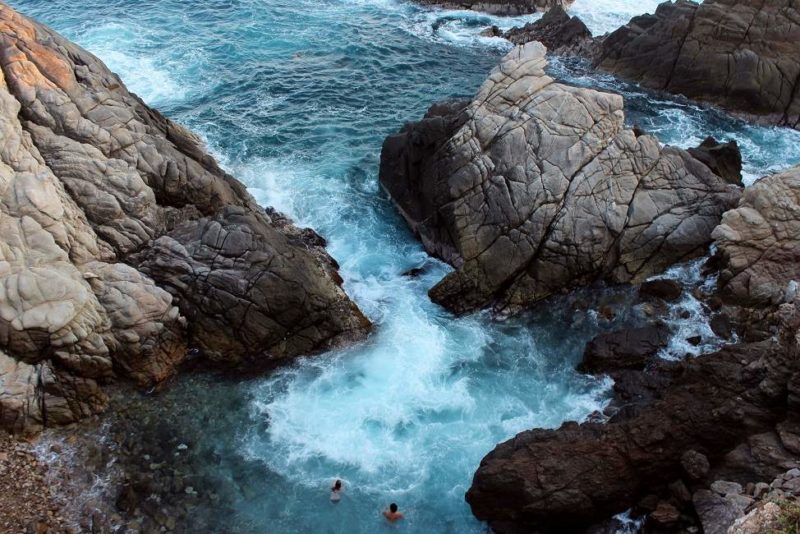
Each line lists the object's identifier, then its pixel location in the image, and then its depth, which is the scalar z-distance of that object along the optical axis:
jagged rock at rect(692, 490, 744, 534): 15.80
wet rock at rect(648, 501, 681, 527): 17.22
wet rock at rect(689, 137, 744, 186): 31.25
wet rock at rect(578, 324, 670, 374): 23.83
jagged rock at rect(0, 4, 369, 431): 20.91
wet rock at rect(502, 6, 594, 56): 48.56
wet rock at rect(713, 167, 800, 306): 24.34
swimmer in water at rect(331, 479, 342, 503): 20.31
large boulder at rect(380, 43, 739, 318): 26.69
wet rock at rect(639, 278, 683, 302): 25.61
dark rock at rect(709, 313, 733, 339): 24.03
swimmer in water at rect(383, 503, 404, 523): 19.81
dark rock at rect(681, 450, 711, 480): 17.66
